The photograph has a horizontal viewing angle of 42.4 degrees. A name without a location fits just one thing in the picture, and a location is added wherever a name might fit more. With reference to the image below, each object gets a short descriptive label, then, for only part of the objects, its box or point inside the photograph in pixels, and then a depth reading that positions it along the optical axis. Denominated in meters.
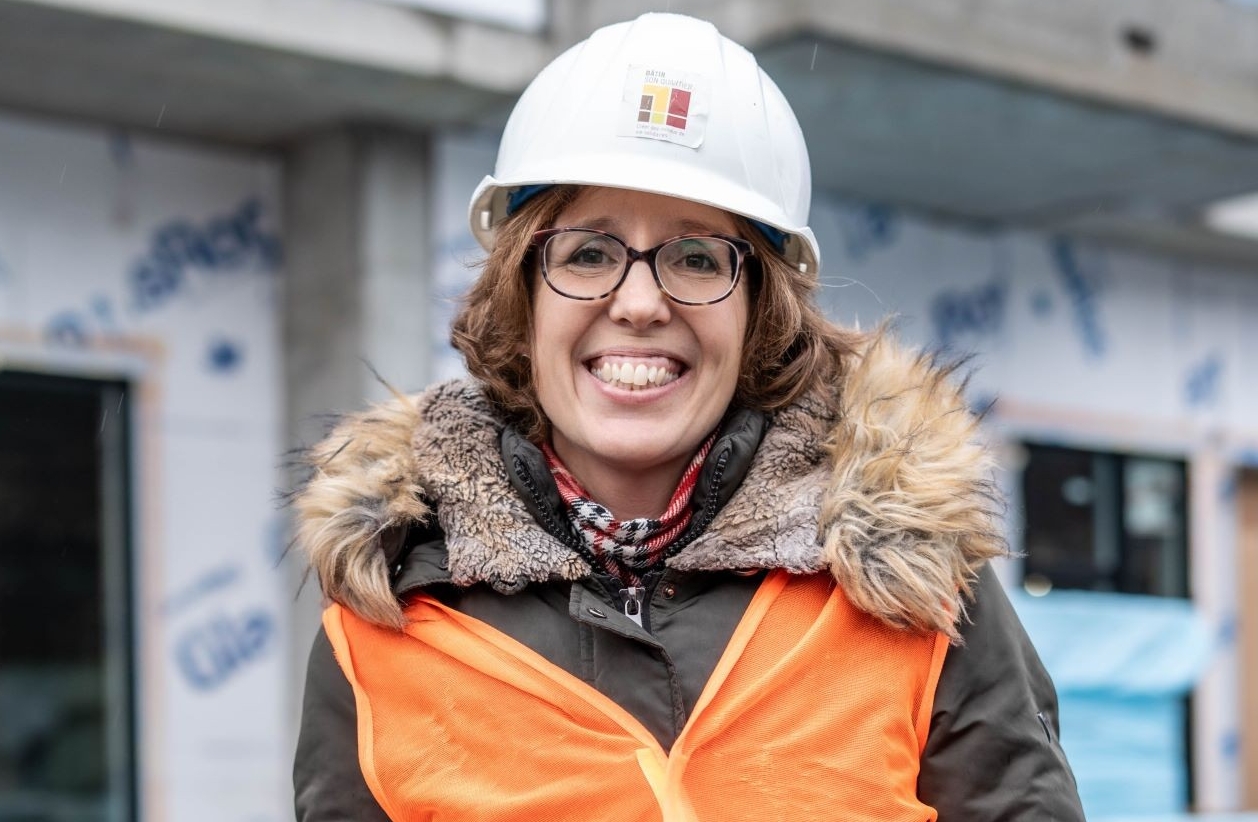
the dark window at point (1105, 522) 9.30
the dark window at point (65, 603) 6.36
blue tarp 8.95
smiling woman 1.92
